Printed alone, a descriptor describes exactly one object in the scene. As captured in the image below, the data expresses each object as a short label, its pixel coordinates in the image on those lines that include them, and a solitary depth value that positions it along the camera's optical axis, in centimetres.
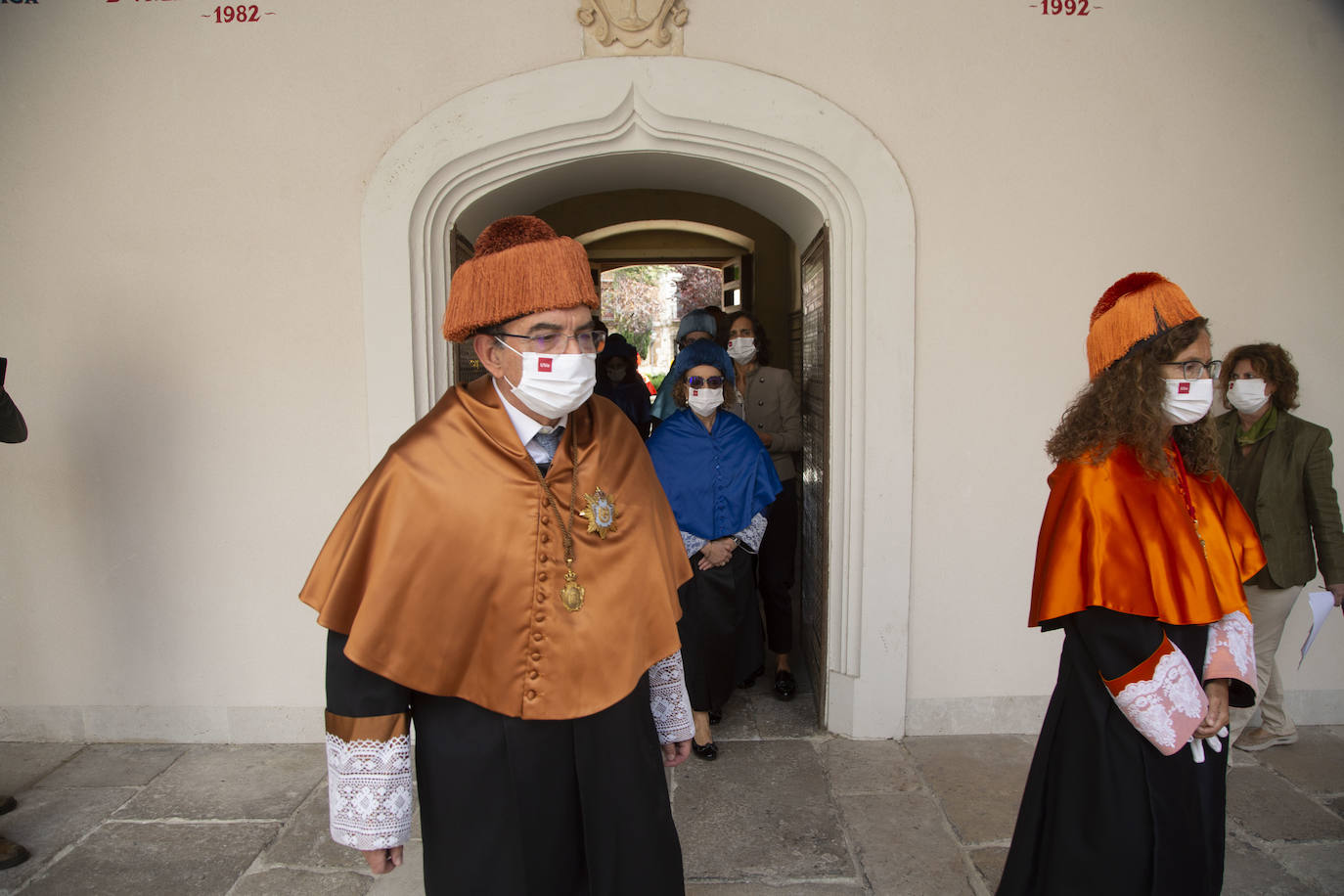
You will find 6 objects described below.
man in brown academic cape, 163
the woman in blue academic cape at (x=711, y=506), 372
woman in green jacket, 349
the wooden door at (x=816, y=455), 398
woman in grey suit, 448
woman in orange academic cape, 191
